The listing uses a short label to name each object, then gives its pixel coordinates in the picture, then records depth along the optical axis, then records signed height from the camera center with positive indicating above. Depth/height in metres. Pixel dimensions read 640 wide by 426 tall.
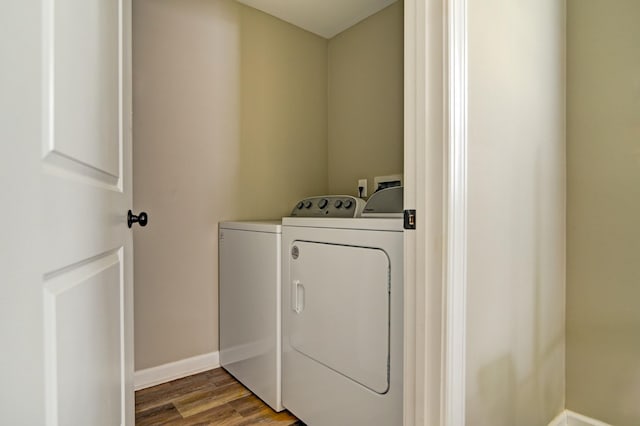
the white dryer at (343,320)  1.11 -0.42
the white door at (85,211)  0.48 +0.00
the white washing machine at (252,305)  1.61 -0.51
